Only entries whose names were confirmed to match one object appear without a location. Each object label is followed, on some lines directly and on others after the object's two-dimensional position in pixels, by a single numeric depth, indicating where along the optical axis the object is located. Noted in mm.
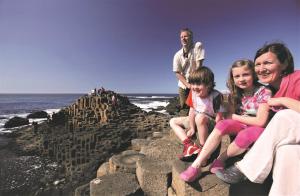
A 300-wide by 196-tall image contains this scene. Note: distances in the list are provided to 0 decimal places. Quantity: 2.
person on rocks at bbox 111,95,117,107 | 13032
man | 4516
